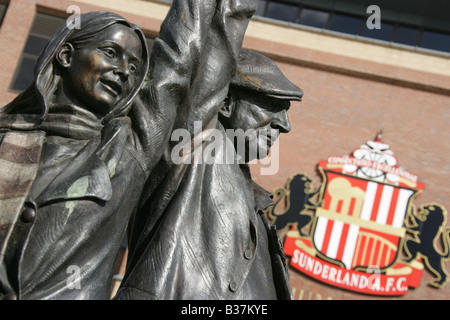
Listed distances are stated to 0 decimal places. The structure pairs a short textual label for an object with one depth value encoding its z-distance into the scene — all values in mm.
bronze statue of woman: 2139
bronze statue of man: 2410
